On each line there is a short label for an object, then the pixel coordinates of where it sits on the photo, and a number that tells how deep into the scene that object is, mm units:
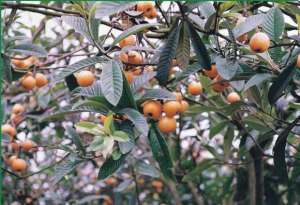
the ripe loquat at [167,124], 1272
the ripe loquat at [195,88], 1497
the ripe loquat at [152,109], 1256
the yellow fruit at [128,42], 1280
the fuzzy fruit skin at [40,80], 1730
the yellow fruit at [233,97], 1568
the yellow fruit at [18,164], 1942
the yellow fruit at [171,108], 1271
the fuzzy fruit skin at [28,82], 1679
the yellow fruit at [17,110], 2066
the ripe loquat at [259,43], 1140
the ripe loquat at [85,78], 1324
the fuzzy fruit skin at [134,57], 1300
